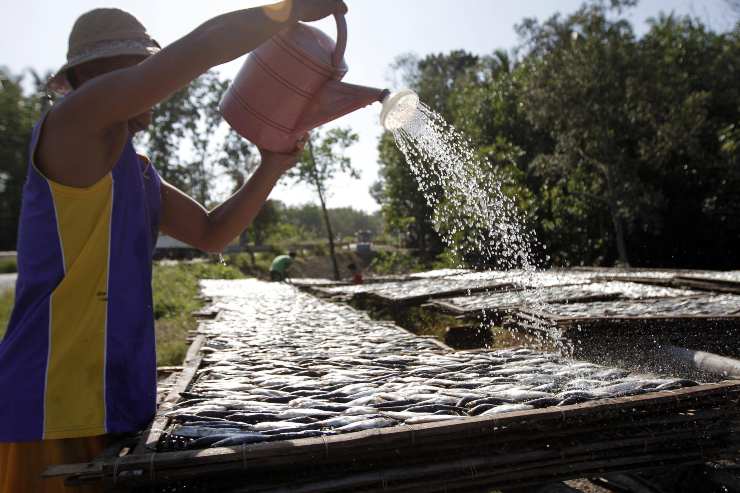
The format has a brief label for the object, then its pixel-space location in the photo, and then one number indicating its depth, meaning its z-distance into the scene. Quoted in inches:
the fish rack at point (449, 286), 353.7
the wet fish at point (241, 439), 83.2
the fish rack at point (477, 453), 77.4
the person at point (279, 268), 786.8
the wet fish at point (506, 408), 93.9
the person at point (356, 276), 556.1
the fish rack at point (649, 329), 208.2
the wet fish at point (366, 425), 89.3
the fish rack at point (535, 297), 265.7
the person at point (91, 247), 65.4
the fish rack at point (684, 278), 306.2
